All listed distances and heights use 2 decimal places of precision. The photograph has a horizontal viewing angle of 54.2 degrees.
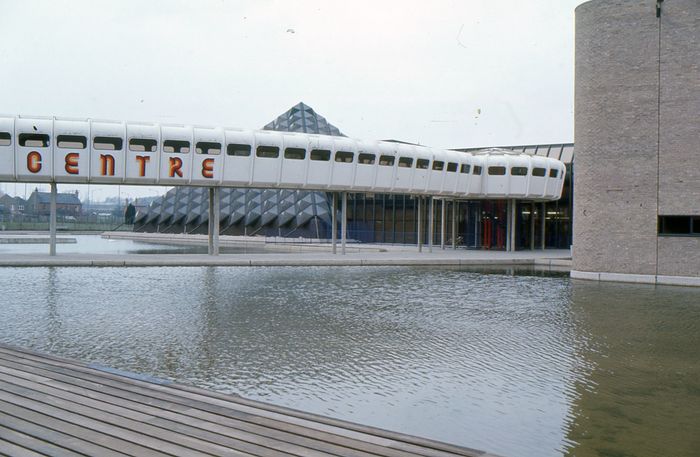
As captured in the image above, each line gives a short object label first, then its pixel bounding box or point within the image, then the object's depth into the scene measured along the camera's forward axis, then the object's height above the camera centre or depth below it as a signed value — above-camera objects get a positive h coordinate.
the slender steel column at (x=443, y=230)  43.77 -0.18
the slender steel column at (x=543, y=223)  46.44 +0.34
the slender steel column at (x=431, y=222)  38.66 +0.30
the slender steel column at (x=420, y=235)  40.31 -0.52
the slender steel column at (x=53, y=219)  30.03 +0.14
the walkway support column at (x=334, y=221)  35.95 +0.25
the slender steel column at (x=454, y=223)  46.45 +0.26
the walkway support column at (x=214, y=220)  32.84 +0.21
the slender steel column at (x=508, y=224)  41.97 +0.25
